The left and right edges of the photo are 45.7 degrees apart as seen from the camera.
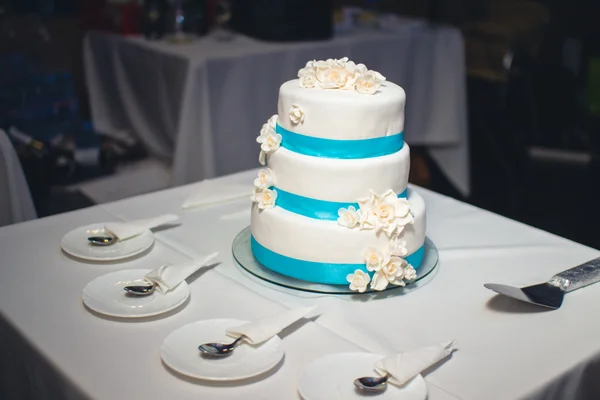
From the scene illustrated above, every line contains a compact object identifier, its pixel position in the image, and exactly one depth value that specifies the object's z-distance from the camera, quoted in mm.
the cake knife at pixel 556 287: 1143
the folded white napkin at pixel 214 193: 1523
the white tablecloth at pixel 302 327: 927
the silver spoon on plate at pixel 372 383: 880
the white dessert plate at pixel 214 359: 908
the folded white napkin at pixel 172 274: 1126
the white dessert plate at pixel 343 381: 871
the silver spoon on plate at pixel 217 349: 944
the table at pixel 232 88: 2691
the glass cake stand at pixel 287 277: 1188
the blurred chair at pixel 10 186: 1820
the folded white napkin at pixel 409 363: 902
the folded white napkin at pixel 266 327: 978
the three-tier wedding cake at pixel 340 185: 1152
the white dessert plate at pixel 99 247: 1252
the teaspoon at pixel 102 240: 1294
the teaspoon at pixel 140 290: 1107
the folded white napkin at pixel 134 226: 1320
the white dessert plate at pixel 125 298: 1061
